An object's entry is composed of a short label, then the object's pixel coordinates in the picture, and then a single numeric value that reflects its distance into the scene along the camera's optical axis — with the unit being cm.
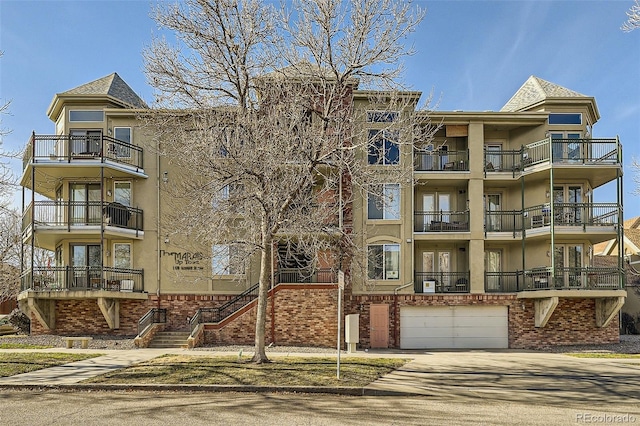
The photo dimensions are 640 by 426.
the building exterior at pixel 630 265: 3259
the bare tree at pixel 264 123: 1600
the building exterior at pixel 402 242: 2489
